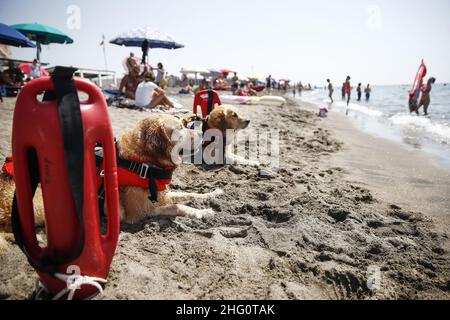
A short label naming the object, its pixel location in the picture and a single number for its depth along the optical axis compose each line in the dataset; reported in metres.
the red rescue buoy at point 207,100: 5.61
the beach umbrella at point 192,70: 30.48
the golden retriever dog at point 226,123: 4.90
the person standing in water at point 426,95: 15.57
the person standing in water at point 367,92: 33.45
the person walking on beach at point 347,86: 21.04
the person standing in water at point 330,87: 27.62
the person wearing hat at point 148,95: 9.25
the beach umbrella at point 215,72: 37.53
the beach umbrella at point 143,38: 14.30
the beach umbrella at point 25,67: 20.11
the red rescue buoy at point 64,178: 1.32
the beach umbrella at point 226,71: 34.36
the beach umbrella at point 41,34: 12.95
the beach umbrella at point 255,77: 39.69
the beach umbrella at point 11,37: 10.13
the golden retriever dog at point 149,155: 2.55
